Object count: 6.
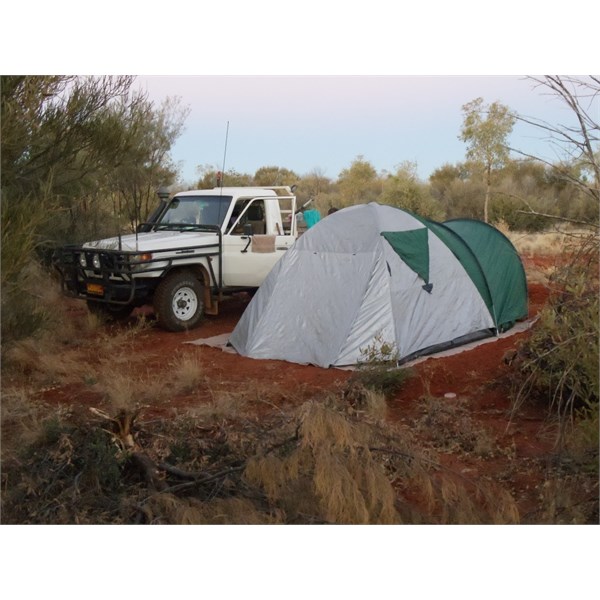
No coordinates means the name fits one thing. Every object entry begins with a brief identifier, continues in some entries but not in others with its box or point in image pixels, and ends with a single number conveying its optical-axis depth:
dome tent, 8.95
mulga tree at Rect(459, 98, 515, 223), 20.52
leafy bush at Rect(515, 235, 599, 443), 5.41
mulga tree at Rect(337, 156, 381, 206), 32.34
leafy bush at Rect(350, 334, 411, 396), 7.69
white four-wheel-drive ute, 10.60
